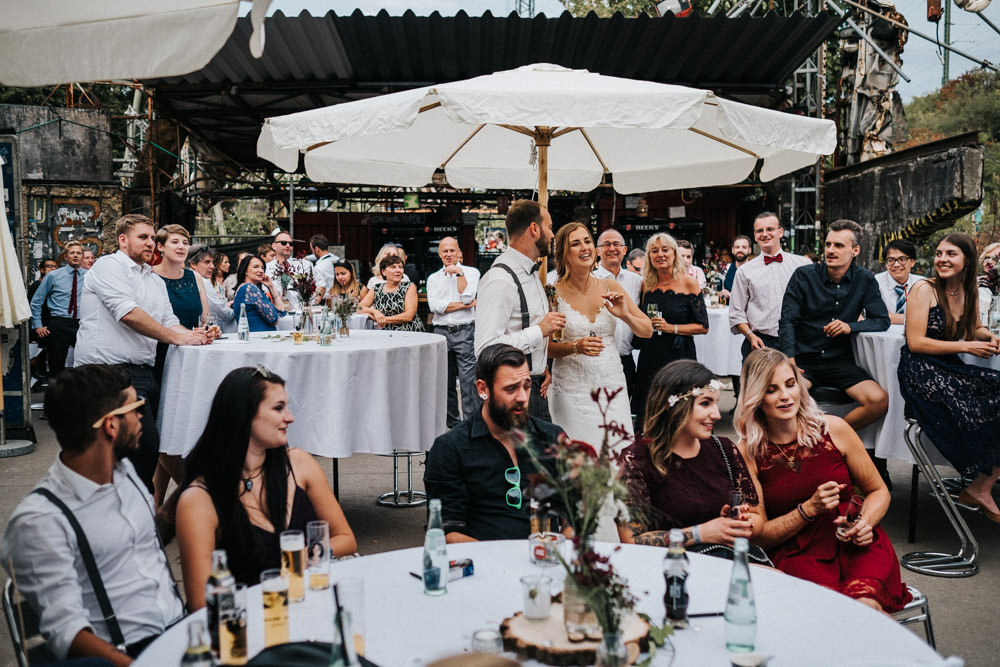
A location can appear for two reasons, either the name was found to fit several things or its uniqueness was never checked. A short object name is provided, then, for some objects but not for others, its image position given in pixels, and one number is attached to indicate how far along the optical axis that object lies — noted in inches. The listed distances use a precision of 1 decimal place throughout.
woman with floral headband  124.4
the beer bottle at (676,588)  75.4
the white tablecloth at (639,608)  68.7
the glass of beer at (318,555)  84.5
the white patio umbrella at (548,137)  162.1
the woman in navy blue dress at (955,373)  183.0
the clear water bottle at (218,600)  70.1
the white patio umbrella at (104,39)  103.8
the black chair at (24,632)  80.7
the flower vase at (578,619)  68.3
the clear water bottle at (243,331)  230.6
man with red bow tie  264.8
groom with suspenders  169.5
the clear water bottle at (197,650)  60.6
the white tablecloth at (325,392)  194.9
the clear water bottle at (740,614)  69.8
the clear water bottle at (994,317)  191.5
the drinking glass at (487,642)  68.1
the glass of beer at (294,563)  81.6
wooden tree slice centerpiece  66.7
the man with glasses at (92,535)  82.4
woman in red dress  118.3
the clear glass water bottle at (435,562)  82.4
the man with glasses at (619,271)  285.9
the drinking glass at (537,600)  72.5
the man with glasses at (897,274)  299.7
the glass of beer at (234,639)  69.8
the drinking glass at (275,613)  72.3
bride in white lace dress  181.0
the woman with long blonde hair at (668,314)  269.9
